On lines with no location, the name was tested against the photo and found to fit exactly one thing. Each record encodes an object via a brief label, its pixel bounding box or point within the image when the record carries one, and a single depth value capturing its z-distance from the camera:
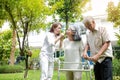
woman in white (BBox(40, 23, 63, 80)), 4.39
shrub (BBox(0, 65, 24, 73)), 12.84
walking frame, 3.57
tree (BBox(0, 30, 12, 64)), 16.36
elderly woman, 3.87
